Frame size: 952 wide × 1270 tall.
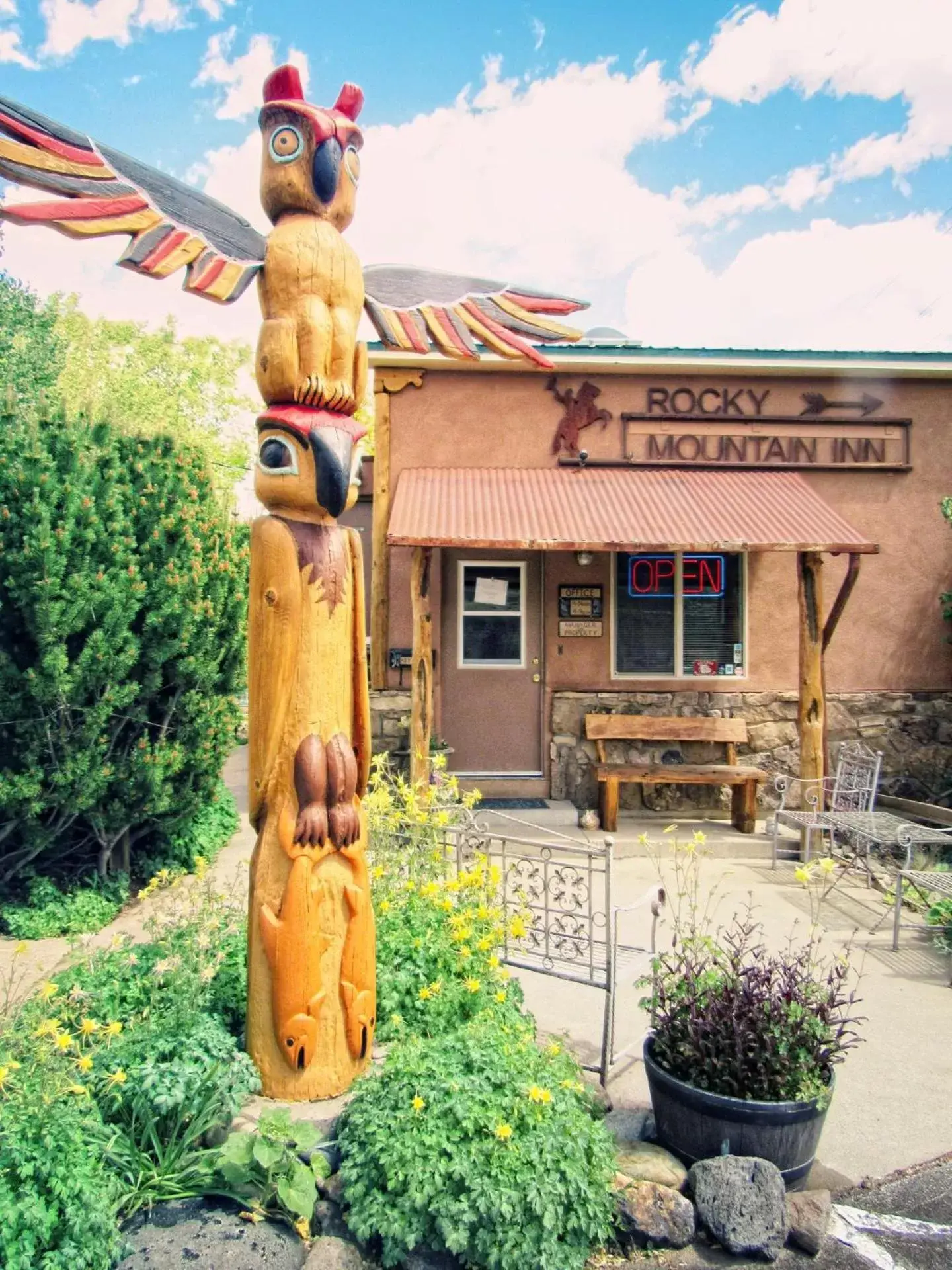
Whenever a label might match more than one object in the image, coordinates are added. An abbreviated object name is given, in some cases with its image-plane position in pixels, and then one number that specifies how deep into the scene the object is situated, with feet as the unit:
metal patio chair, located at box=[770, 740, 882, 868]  25.90
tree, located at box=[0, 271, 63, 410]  56.70
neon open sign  31.86
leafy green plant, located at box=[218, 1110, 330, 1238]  8.70
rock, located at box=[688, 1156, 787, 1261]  9.36
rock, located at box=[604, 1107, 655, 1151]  10.81
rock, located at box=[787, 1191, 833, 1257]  9.52
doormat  29.45
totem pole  10.41
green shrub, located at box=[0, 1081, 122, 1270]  7.48
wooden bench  28.78
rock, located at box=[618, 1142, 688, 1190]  9.93
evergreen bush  18.44
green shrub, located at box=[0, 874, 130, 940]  19.19
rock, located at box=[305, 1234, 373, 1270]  8.54
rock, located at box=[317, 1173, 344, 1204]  9.30
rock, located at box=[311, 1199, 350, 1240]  9.12
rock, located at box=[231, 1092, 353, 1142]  9.99
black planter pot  9.86
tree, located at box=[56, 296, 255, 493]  81.51
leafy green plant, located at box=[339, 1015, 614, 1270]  8.38
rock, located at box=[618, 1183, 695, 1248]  9.36
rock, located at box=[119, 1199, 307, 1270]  8.11
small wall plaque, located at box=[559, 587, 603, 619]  31.60
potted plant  9.95
